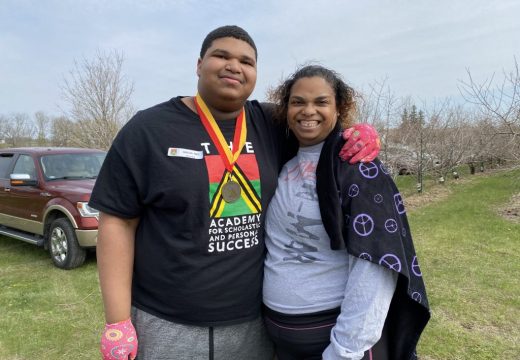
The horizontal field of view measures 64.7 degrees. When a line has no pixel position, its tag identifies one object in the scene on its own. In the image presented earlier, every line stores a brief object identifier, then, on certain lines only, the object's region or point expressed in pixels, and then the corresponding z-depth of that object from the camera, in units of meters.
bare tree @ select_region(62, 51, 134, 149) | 14.68
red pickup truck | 5.64
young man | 1.59
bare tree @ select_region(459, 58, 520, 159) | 8.72
